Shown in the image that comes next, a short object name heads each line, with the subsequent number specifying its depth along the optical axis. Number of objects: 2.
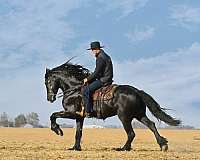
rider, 17.81
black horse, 17.52
